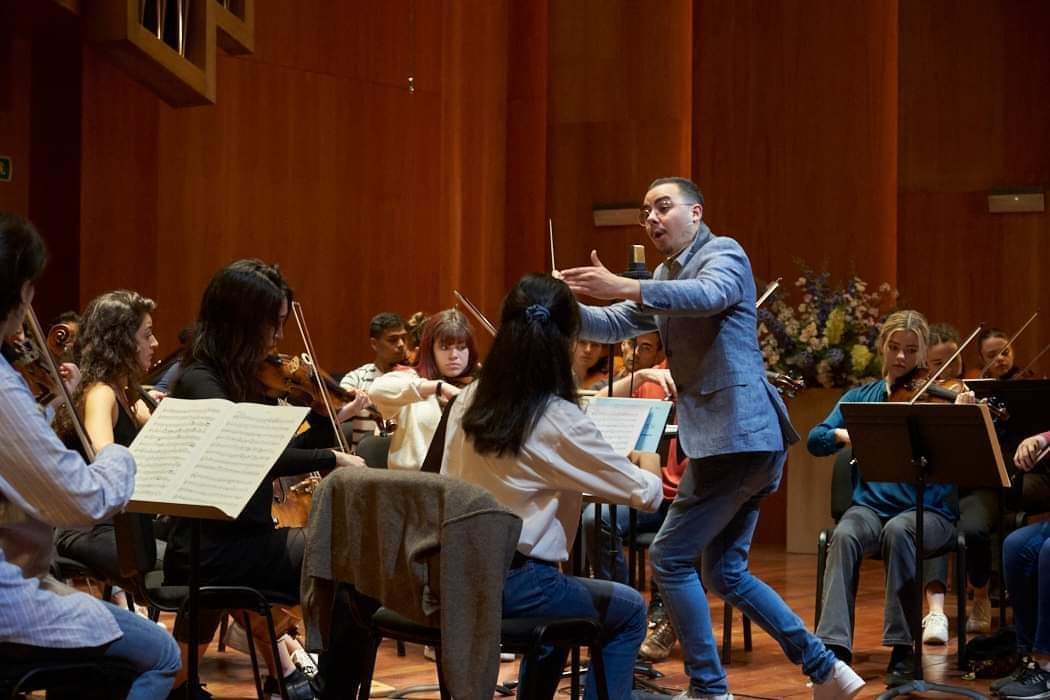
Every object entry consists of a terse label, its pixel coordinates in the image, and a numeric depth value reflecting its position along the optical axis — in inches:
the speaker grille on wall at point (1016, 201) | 329.7
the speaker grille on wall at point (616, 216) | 349.4
